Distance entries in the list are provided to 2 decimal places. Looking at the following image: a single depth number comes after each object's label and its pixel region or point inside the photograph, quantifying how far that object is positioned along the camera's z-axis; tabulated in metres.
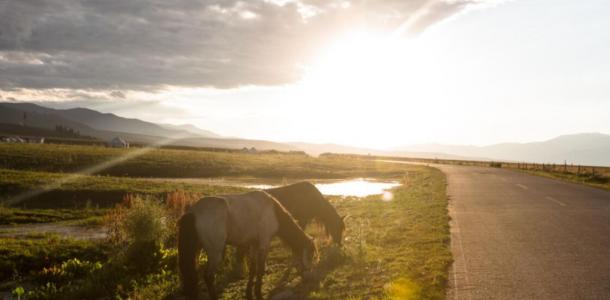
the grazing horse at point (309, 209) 13.30
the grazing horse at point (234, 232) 8.06
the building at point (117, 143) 99.21
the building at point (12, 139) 92.44
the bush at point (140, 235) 12.12
